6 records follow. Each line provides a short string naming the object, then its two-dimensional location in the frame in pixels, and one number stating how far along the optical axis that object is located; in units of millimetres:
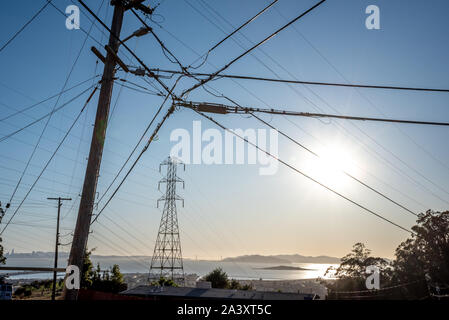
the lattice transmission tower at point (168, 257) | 41656
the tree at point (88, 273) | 36406
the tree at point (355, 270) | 59188
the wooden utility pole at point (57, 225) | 35844
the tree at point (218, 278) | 49125
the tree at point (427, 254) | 51531
